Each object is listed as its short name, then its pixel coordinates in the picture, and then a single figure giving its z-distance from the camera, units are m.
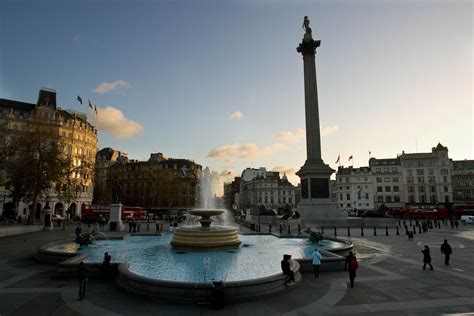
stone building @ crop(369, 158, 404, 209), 97.19
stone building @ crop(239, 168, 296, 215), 129.00
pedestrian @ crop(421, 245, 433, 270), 15.93
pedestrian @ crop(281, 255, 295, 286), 12.33
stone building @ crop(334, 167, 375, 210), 100.06
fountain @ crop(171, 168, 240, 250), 20.47
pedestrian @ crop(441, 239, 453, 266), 17.33
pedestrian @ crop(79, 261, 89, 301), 11.03
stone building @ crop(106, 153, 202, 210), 98.94
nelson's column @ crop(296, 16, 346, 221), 43.38
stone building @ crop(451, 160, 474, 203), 92.88
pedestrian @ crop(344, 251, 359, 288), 12.78
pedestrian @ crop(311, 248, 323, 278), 14.38
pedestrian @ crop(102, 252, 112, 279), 14.03
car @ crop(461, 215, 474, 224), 55.81
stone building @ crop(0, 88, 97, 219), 64.38
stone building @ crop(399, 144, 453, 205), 92.12
